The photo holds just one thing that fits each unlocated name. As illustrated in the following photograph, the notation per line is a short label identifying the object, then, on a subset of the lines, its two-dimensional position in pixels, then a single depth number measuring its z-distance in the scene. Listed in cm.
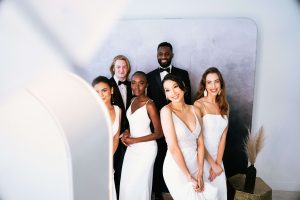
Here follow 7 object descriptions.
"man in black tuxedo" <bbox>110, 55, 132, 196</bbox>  221
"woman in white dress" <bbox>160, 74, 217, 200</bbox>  214
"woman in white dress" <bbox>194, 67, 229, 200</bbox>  224
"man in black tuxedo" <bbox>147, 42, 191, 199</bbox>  220
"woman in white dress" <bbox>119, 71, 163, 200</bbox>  220
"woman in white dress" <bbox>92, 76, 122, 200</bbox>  219
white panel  75
